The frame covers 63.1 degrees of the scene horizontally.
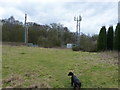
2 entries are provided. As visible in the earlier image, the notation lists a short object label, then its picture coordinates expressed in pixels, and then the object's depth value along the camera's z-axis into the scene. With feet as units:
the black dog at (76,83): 7.03
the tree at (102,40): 27.64
